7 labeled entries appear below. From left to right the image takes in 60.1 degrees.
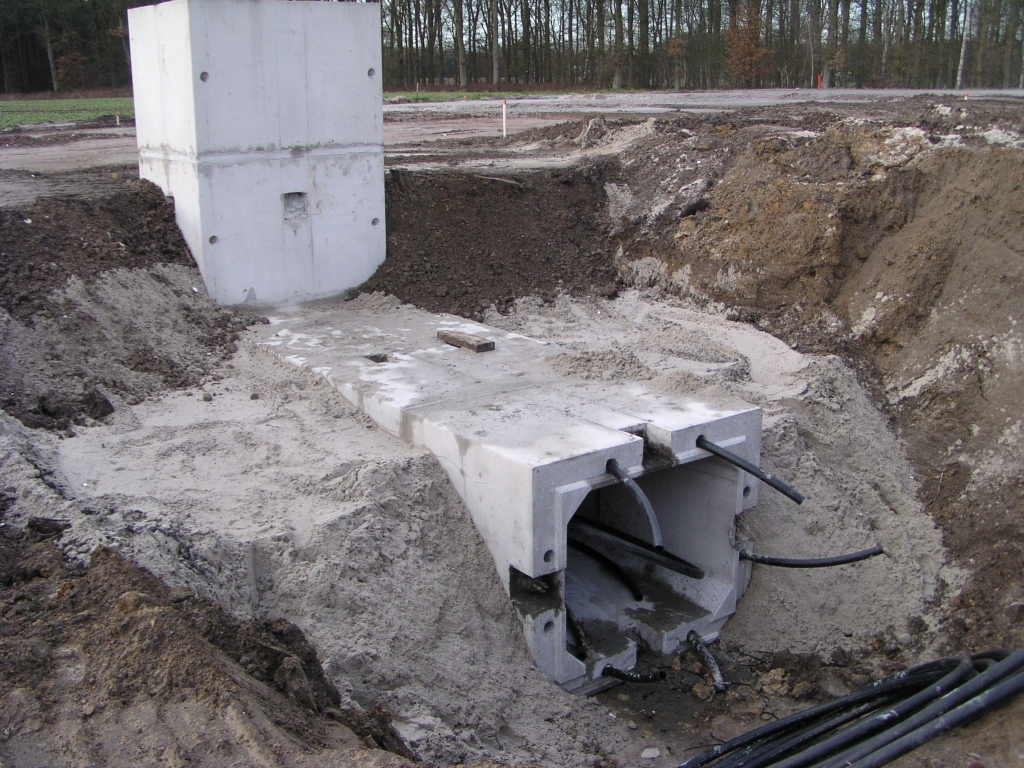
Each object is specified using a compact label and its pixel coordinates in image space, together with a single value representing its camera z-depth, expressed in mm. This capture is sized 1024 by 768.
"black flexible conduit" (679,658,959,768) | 4051
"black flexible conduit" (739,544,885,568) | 5152
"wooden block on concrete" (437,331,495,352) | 6531
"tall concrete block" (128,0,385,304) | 7176
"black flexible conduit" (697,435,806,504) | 5070
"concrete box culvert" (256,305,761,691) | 4797
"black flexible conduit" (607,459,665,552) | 4557
